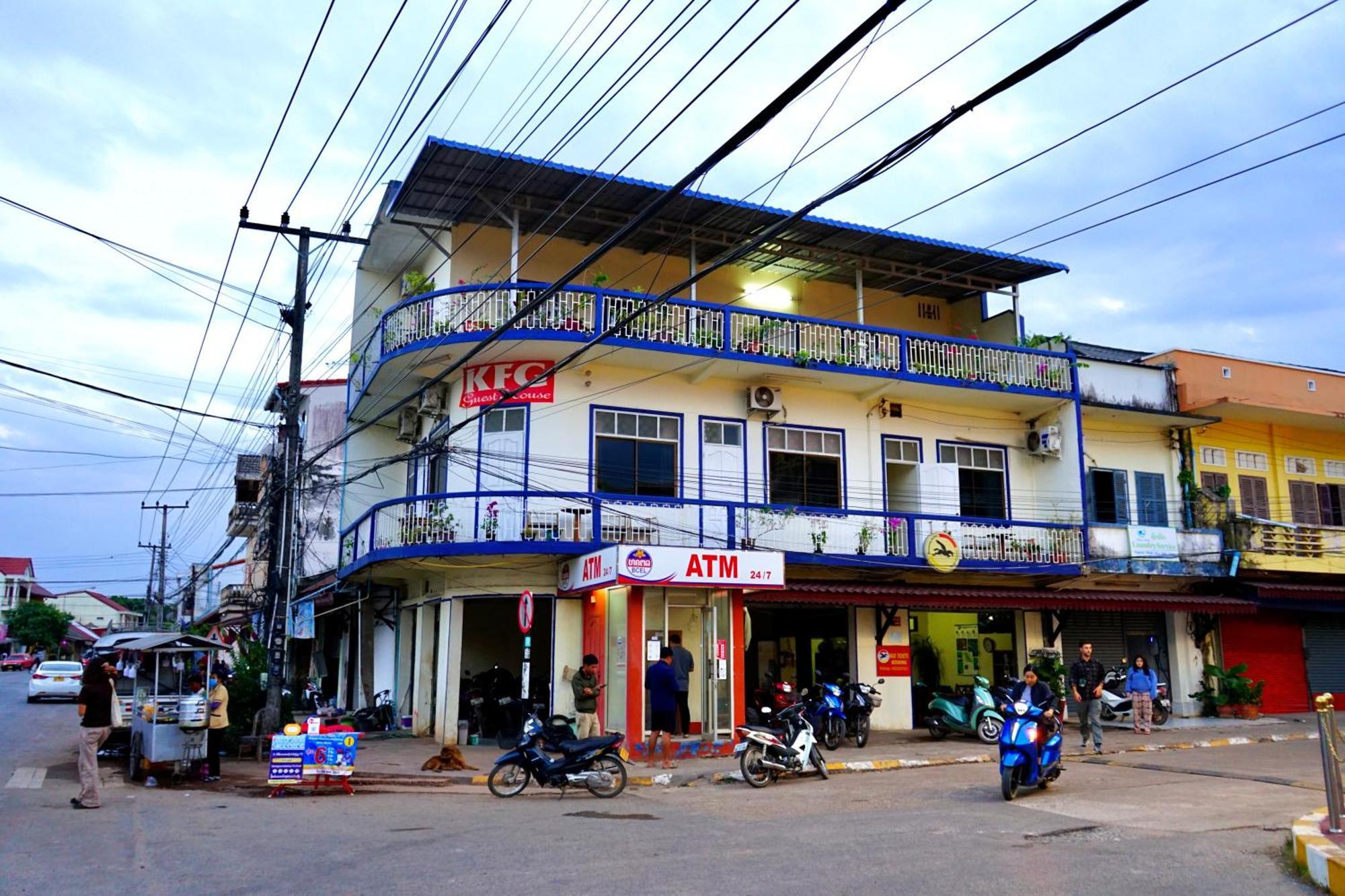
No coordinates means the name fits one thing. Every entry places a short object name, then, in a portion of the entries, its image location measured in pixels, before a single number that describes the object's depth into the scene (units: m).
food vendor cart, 14.74
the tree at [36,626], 81.44
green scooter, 17.94
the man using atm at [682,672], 16.06
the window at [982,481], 23.30
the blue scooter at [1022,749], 11.38
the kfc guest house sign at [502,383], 19.38
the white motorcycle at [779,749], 13.40
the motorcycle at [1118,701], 20.94
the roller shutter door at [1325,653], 25.92
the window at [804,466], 21.28
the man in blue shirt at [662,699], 15.45
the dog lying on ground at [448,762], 15.61
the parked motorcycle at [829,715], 17.08
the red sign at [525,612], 15.56
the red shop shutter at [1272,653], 25.12
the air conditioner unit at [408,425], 23.11
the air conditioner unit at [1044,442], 23.20
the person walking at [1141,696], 19.56
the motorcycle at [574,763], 12.48
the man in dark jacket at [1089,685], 15.65
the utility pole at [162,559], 59.40
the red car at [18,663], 71.12
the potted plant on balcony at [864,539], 20.48
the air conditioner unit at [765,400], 20.91
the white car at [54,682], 38.06
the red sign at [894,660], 21.27
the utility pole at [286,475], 18.45
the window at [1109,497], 24.28
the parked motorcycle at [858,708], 17.53
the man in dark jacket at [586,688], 15.56
